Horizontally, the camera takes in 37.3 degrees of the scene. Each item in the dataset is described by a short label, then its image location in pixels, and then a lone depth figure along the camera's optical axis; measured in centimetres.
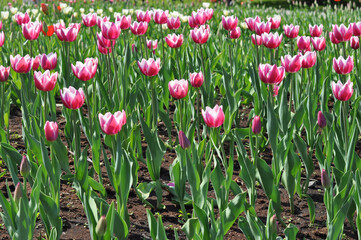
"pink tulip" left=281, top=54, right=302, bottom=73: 250
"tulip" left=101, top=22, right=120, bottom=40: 283
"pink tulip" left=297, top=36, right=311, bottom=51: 313
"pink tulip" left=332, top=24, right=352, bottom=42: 309
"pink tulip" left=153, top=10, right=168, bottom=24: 377
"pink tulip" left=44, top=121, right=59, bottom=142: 203
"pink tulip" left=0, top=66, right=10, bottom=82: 260
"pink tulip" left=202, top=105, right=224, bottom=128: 200
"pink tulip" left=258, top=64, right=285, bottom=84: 234
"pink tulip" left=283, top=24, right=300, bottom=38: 335
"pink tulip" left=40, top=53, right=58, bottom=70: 282
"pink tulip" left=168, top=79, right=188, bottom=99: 229
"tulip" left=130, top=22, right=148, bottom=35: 326
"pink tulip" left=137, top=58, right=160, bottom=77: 256
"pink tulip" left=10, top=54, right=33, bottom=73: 256
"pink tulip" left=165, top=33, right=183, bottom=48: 310
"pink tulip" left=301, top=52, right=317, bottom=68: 269
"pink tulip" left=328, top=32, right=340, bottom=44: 318
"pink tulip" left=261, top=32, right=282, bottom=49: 298
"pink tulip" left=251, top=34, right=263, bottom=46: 353
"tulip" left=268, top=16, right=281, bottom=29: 375
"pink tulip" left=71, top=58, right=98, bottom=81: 237
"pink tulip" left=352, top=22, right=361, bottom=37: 318
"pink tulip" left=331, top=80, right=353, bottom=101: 217
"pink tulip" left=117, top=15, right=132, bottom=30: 337
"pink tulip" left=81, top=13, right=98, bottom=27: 357
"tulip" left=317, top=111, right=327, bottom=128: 228
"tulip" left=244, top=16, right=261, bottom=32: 361
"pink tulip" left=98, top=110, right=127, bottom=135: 194
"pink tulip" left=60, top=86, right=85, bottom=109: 208
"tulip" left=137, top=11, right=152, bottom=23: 363
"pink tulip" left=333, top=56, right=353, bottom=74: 257
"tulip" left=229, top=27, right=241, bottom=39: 371
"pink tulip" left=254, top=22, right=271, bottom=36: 339
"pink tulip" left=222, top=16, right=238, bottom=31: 362
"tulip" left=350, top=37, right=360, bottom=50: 327
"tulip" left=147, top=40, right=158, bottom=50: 376
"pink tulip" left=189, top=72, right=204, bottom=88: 247
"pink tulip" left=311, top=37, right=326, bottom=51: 315
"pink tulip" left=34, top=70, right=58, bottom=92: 229
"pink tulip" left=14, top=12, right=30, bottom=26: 392
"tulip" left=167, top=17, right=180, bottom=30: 364
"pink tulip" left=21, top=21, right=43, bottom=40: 311
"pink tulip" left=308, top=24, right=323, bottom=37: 336
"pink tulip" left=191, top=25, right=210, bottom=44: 306
